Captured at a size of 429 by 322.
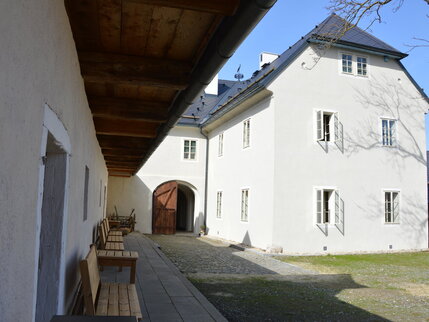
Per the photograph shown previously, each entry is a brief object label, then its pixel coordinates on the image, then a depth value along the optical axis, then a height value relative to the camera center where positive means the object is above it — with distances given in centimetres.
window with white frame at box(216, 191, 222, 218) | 1834 +12
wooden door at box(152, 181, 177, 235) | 1950 -17
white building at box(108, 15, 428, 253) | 1363 +201
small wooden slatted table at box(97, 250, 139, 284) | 615 -80
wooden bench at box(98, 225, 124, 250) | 833 -81
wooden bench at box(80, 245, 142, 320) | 371 -98
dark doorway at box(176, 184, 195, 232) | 2223 -11
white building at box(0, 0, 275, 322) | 163 +76
